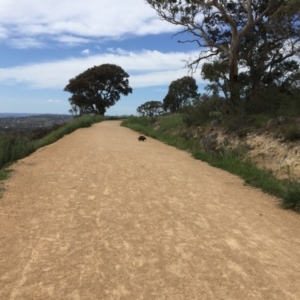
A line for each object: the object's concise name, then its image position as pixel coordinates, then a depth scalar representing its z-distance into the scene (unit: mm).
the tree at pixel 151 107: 48438
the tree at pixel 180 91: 40406
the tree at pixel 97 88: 46875
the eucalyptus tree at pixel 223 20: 14500
